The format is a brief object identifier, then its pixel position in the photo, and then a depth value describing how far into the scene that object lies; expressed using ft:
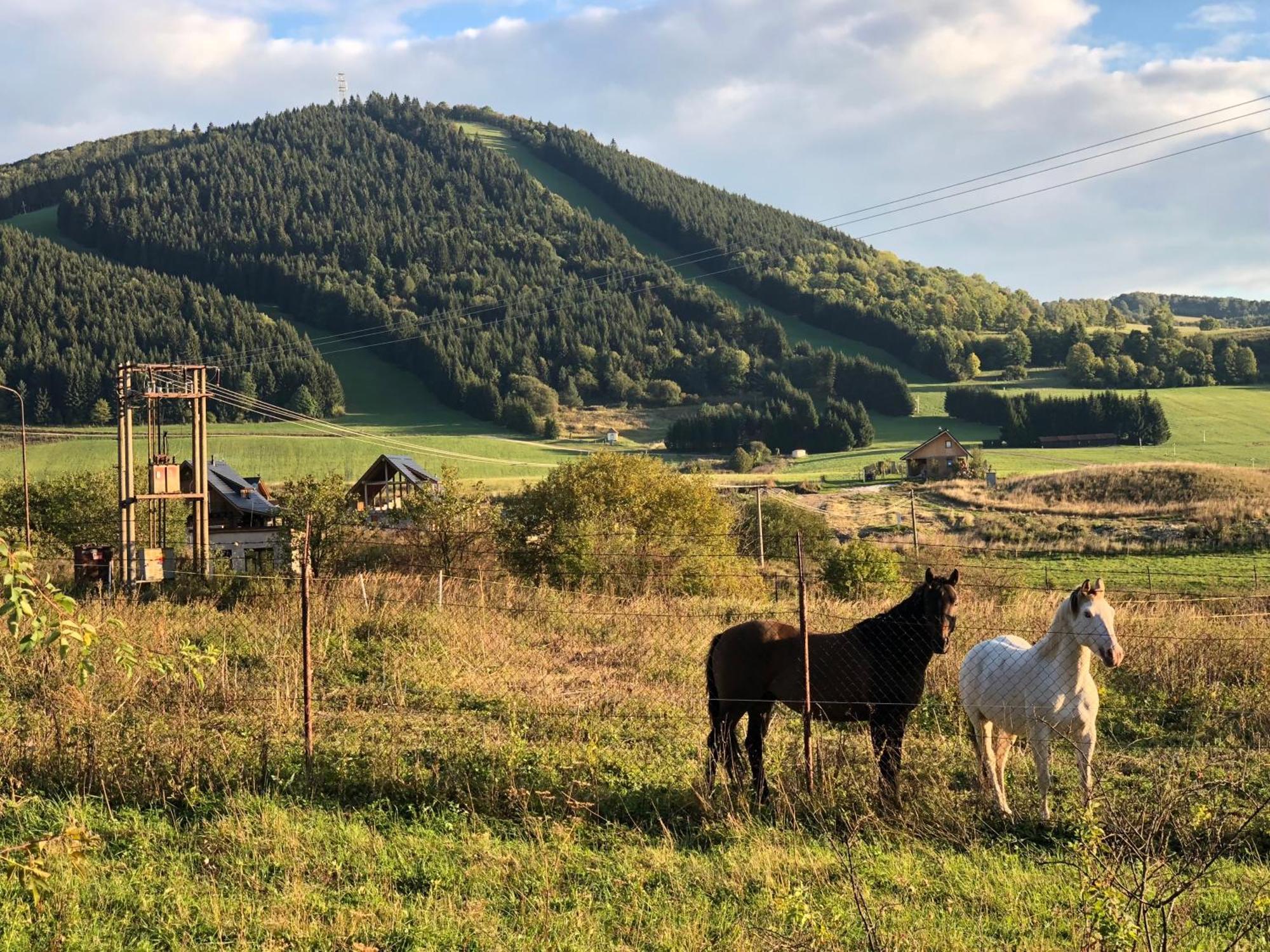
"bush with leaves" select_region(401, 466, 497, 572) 93.25
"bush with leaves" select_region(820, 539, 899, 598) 94.89
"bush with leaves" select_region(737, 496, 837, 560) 119.55
